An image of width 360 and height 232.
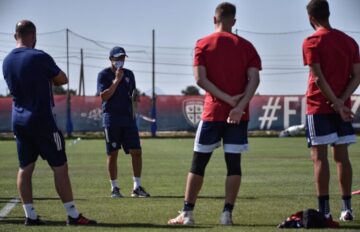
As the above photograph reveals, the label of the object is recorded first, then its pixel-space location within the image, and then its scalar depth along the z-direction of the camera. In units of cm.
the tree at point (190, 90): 8756
